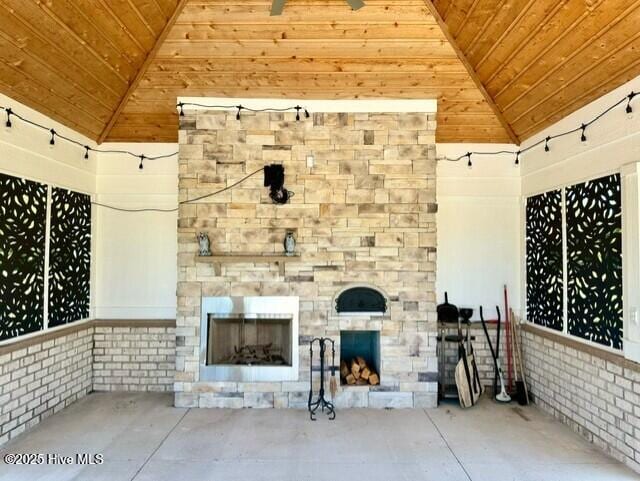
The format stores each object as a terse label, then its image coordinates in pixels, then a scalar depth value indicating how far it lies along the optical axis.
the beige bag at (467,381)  4.26
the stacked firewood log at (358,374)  4.32
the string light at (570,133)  3.15
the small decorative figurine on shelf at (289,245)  4.28
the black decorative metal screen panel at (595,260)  3.33
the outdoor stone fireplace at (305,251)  4.29
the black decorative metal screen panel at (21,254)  3.53
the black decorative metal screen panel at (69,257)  4.20
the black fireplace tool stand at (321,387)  4.08
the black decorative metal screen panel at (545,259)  4.14
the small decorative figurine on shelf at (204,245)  4.26
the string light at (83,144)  3.57
